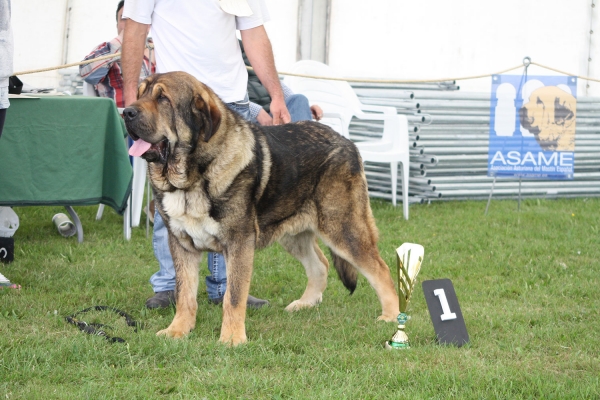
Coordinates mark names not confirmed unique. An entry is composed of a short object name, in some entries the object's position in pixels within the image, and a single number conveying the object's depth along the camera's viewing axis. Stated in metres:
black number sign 7.56
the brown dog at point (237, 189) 7.16
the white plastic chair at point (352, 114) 16.36
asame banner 16.70
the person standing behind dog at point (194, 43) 8.49
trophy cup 7.28
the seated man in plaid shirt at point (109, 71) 14.62
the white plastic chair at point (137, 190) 14.42
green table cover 11.62
